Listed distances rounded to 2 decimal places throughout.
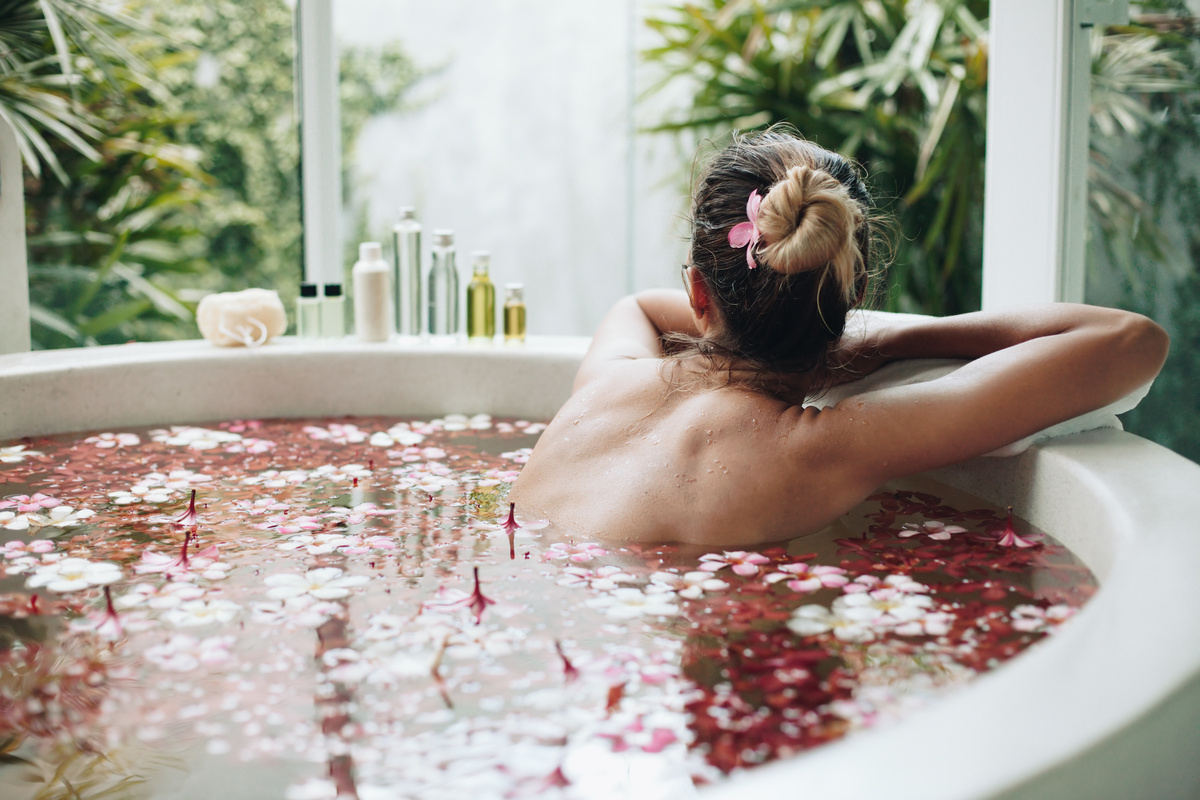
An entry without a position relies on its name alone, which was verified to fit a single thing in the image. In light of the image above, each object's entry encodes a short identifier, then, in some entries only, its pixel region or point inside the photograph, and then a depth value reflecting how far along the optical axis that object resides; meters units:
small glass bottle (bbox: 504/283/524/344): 2.36
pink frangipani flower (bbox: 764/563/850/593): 1.30
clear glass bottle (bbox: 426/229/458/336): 2.36
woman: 1.31
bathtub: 0.67
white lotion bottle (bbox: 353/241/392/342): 2.40
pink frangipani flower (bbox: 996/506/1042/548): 1.43
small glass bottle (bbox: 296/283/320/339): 2.44
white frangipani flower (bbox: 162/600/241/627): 1.23
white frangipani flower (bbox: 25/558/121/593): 1.35
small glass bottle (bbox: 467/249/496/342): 2.40
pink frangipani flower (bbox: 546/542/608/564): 1.40
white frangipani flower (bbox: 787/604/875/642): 1.16
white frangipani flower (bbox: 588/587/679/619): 1.23
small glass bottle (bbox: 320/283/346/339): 2.45
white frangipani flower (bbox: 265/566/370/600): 1.31
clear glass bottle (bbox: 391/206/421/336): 2.40
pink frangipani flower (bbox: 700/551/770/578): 1.35
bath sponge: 2.33
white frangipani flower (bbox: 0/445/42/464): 1.92
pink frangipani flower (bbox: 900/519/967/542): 1.48
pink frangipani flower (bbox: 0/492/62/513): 1.63
